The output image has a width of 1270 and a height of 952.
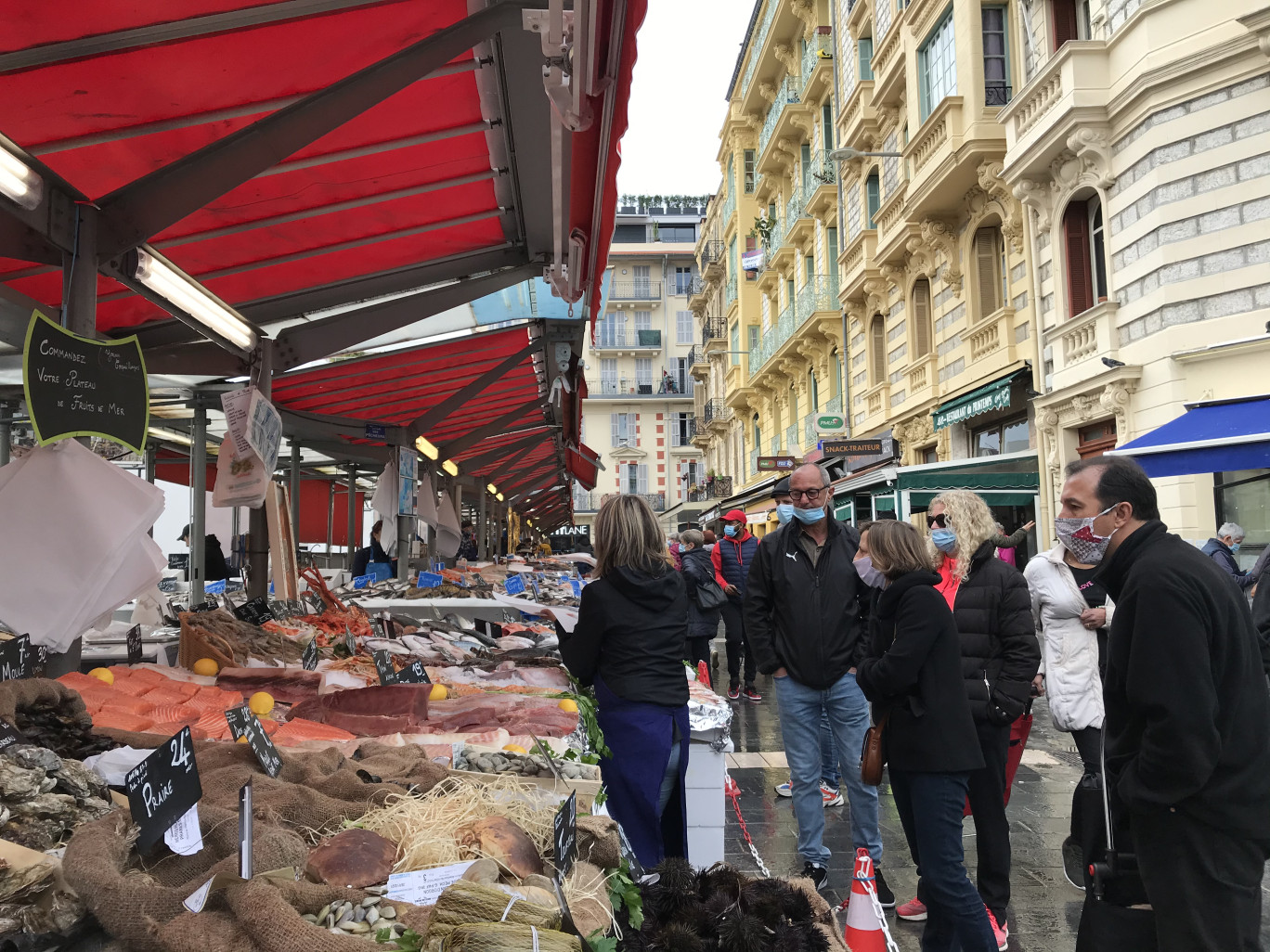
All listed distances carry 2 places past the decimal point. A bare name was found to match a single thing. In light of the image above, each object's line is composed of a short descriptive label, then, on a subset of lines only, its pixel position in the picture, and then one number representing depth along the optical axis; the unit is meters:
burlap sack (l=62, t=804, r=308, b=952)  1.78
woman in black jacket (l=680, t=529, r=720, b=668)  10.19
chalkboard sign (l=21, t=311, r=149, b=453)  3.49
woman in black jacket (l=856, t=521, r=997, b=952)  3.53
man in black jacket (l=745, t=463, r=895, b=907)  4.71
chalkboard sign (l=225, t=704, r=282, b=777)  2.77
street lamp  17.39
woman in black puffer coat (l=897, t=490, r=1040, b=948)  4.12
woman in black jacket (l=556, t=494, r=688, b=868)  3.96
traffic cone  2.96
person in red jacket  10.90
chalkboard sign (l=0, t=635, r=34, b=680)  3.31
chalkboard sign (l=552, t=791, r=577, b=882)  2.08
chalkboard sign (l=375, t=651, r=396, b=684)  4.74
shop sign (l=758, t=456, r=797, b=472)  23.23
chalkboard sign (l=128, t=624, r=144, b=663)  5.44
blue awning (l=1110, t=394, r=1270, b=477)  7.96
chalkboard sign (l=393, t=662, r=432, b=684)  4.81
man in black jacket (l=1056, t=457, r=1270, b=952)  2.53
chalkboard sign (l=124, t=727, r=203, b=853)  2.02
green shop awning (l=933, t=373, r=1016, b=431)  15.21
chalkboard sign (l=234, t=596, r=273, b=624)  6.79
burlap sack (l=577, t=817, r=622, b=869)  2.35
